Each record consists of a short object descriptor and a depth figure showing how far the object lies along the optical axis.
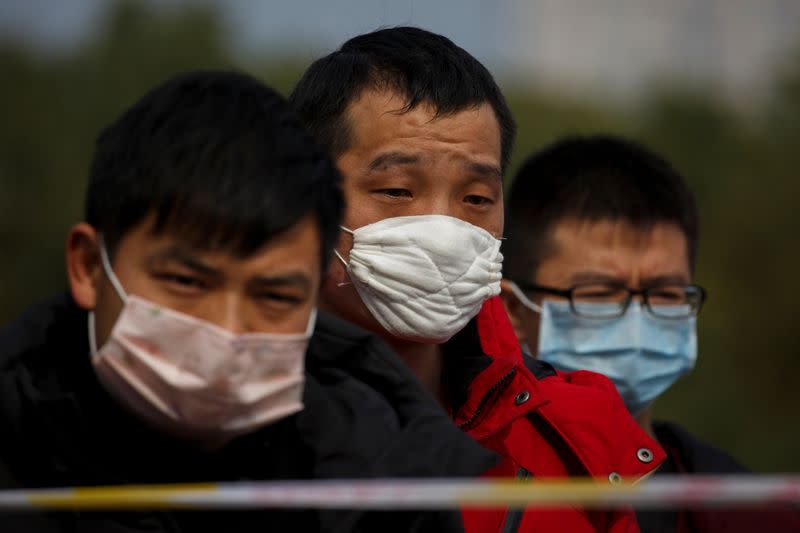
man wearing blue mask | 9.85
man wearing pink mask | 5.17
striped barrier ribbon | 4.31
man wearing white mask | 7.00
